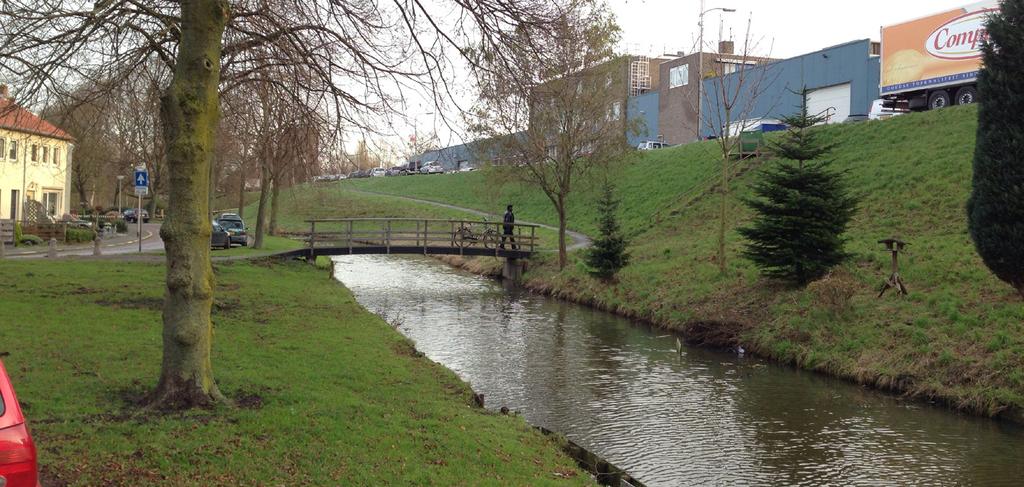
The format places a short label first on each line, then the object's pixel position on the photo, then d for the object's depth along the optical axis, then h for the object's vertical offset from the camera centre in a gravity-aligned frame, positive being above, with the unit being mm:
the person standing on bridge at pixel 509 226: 33531 +361
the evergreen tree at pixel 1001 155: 14375 +1632
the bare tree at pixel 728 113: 24406 +4786
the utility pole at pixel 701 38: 26906 +6589
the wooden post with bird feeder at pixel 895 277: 18141 -635
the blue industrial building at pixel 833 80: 49438 +10020
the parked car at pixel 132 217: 59794 +481
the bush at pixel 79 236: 35656 -613
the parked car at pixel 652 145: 60875 +6852
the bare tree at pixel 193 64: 8398 +2011
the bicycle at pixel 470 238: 33222 -131
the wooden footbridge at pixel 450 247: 31469 -565
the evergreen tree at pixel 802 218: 20250 +632
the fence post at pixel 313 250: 31188 -769
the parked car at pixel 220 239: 34125 -528
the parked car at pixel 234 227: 36406 -34
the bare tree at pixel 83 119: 13531 +1748
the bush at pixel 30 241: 32912 -821
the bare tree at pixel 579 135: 29780 +3678
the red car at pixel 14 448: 4605 -1241
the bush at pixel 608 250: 27109 -385
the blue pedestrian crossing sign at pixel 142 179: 25844 +1338
